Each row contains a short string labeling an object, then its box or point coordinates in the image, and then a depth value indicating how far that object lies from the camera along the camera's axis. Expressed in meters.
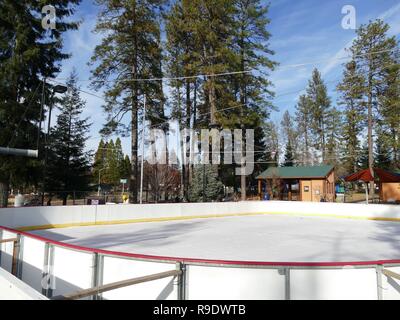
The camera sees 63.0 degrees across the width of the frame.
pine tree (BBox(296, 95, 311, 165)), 53.22
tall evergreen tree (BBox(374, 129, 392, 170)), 47.33
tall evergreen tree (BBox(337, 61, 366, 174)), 36.09
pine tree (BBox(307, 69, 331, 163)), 52.09
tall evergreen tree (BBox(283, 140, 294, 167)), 51.79
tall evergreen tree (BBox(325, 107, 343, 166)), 50.11
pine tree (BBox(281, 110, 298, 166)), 52.22
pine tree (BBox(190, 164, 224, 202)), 31.30
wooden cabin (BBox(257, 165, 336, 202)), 32.84
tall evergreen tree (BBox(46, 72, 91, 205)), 29.56
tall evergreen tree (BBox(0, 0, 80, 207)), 19.53
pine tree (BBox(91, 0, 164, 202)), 26.45
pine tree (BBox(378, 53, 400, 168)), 33.25
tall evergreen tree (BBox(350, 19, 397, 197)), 33.62
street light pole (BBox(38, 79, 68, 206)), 15.33
